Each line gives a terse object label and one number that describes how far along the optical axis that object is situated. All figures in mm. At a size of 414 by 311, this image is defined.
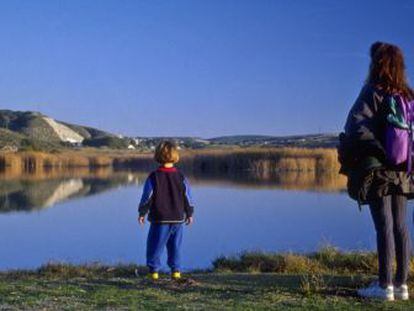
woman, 4738
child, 6367
